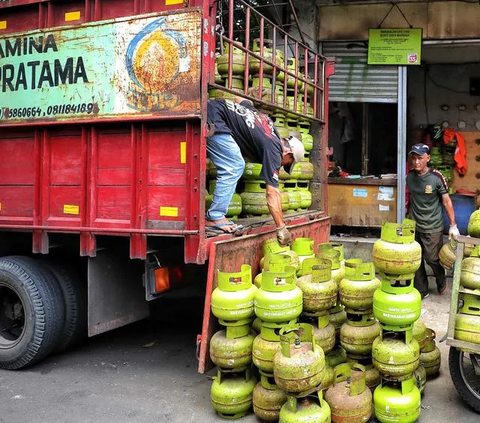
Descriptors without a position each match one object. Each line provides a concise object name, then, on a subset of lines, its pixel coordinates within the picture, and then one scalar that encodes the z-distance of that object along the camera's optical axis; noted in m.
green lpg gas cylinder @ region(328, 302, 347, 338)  4.12
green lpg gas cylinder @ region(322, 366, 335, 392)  3.62
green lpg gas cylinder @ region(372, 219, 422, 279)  3.58
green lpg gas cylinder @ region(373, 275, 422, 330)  3.53
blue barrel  8.90
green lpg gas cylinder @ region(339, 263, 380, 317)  3.81
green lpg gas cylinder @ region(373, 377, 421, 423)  3.46
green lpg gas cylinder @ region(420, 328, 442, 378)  4.21
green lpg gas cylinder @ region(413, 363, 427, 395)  3.85
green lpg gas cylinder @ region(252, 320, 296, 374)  3.55
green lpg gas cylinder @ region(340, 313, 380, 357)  3.80
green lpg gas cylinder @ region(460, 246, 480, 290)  3.73
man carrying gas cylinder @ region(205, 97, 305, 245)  4.48
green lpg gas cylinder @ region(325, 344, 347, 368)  3.97
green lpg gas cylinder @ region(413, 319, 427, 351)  4.02
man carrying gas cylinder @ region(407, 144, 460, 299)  6.51
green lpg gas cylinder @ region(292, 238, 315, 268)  4.86
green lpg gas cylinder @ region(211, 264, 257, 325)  3.69
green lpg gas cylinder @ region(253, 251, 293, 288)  3.75
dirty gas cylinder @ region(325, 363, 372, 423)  3.47
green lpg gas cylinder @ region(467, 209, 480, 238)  4.10
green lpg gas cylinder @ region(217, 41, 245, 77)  5.51
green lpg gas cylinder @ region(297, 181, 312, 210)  6.43
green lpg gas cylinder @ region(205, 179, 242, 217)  5.04
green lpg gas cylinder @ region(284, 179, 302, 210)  6.12
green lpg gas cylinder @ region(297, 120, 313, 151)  6.48
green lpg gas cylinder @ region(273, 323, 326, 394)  3.23
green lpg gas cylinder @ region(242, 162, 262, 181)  5.37
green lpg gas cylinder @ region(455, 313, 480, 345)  3.60
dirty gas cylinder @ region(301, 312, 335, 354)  3.81
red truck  3.96
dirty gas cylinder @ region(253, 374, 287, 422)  3.55
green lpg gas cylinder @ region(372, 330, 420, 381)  3.50
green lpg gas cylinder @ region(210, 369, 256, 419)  3.66
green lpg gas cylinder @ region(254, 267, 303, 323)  3.50
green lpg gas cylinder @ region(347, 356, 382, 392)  3.80
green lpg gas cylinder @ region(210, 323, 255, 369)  3.67
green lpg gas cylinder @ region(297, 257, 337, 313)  3.77
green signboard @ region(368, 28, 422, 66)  8.52
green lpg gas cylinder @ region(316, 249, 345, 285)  4.25
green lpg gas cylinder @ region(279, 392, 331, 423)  3.28
